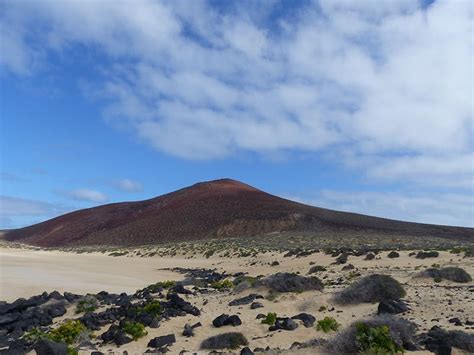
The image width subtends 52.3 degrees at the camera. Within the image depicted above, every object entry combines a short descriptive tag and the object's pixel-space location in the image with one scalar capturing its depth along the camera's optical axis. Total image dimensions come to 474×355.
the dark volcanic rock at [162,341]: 11.68
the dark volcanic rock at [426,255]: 28.62
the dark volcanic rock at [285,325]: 12.29
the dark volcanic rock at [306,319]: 12.48
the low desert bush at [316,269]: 26.05
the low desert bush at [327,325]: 11.92
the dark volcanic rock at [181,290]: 20.11
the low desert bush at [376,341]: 9.30
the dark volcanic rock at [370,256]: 29.32
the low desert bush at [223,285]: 22.27
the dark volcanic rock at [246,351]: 10.41
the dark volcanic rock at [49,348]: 10.29
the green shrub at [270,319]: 12.82
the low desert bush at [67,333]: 12.17
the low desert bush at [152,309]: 14.43
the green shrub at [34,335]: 12.86
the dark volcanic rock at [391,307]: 12.78
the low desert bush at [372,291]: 14.37
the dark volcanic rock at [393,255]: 29.69
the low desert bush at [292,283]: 16.98
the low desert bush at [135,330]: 12.46
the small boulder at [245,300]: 15.92
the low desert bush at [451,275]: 18.20
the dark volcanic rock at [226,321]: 13.02
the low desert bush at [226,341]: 11.34
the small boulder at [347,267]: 26.38
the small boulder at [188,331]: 12.50
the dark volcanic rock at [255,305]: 15.03
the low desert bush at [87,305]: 16.78
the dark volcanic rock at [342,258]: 29.53
